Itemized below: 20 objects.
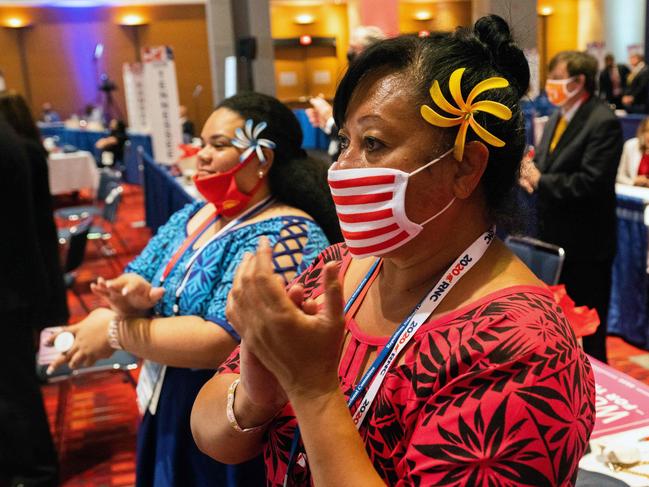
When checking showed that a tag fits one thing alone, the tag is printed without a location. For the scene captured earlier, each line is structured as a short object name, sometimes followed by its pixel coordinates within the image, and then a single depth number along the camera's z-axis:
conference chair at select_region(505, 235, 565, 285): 2.53
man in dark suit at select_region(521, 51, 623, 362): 3.31
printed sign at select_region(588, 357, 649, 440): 1.71
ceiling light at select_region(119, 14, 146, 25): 18.35
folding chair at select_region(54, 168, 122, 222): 6.73
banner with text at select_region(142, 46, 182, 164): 5.99
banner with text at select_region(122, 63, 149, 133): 9.42
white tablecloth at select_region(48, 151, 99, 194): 9.49
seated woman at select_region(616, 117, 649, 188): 4.67
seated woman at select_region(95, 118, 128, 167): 11.52
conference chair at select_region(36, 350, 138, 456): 2.98
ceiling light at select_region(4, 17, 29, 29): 17.59
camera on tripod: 17.31
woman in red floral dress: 0.83
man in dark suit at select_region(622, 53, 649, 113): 11.16
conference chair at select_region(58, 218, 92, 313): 4.55
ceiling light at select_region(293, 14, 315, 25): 18.50
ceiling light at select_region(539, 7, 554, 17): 19.77
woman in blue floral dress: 1.79
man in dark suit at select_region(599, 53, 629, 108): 12.82
